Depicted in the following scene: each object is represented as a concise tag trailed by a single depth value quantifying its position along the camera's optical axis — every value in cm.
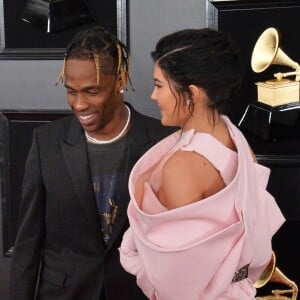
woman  229
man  272
